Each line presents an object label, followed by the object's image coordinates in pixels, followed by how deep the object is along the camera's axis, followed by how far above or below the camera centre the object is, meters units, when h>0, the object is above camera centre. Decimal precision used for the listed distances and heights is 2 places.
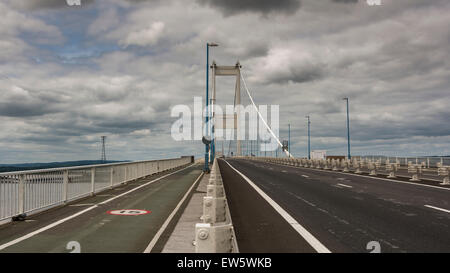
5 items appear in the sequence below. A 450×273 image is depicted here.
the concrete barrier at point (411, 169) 36.78 -1.98
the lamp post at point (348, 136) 62.82 +2.16
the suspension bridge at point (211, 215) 7.12 -1.79
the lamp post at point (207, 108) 33.86 +3.63
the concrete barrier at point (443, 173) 21.66 -1.72
